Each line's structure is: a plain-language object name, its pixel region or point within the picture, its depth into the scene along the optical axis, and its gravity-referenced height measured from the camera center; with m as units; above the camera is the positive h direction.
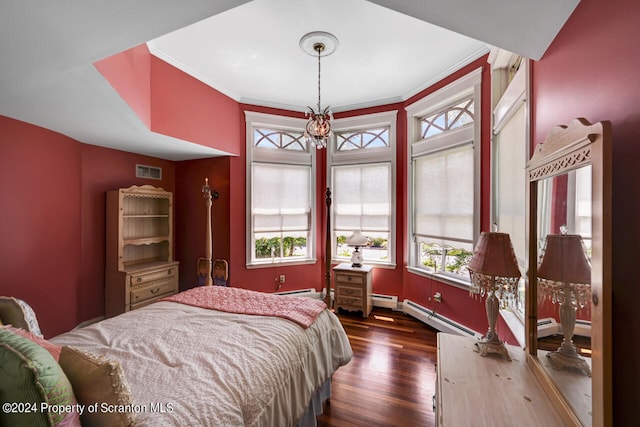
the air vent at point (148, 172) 3.73 +0.60
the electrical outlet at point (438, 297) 3.22 -1.05
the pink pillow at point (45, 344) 1.03 -0.56
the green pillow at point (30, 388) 0.73 -0.52
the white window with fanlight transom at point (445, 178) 2.89 +0.43
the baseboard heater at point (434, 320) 2.92 -1.33
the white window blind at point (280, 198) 4.00 +0.23
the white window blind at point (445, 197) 2.95 +0.19
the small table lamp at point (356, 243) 3.74 -0.44
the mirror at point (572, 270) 0.68 -0.20
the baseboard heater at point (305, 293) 4.11 -1.29
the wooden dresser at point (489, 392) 0.93 -0.74
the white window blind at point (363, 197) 3.93 +0.25
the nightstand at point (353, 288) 3.63 -1.08
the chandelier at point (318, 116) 2.42 +0.93
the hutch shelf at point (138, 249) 3.22 -0.52
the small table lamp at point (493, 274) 1.30 -0.31
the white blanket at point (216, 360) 1.09 -0.78
